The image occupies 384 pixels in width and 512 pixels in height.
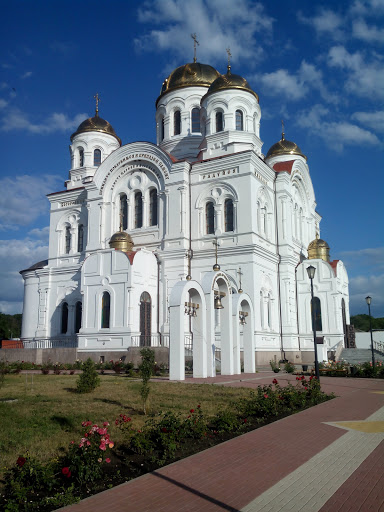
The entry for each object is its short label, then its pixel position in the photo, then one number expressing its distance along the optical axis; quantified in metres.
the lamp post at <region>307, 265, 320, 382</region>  15.57
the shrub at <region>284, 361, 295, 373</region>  20.20
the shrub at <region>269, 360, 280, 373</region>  20.16
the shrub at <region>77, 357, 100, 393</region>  12.23
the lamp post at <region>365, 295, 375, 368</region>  21.31
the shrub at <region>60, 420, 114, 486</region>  5.19
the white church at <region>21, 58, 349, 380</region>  24.72
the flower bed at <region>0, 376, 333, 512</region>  4.79
